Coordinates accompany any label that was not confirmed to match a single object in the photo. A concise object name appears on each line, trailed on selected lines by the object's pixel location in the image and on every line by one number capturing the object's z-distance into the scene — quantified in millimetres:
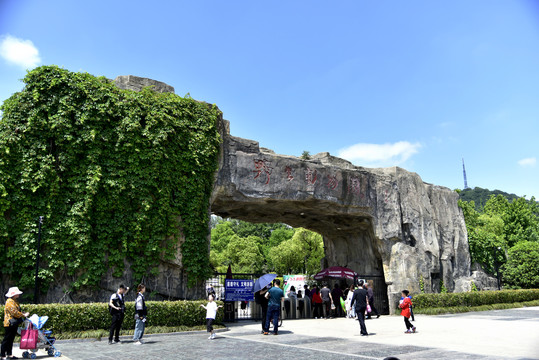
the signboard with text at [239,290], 14062
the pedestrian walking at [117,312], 9414
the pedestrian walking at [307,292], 17844
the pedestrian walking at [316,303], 17000
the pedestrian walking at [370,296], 15970
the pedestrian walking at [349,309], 15391
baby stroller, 7731
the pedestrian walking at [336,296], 17359
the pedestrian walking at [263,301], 11422
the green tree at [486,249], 28391
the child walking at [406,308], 10945
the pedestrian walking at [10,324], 7516
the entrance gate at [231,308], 14711
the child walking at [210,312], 10802
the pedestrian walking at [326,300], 16641
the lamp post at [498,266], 26156
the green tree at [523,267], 25172
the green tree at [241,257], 42719
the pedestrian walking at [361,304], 10625
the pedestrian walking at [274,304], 10953
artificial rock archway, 15828
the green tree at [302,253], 38866
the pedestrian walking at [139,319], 9555
